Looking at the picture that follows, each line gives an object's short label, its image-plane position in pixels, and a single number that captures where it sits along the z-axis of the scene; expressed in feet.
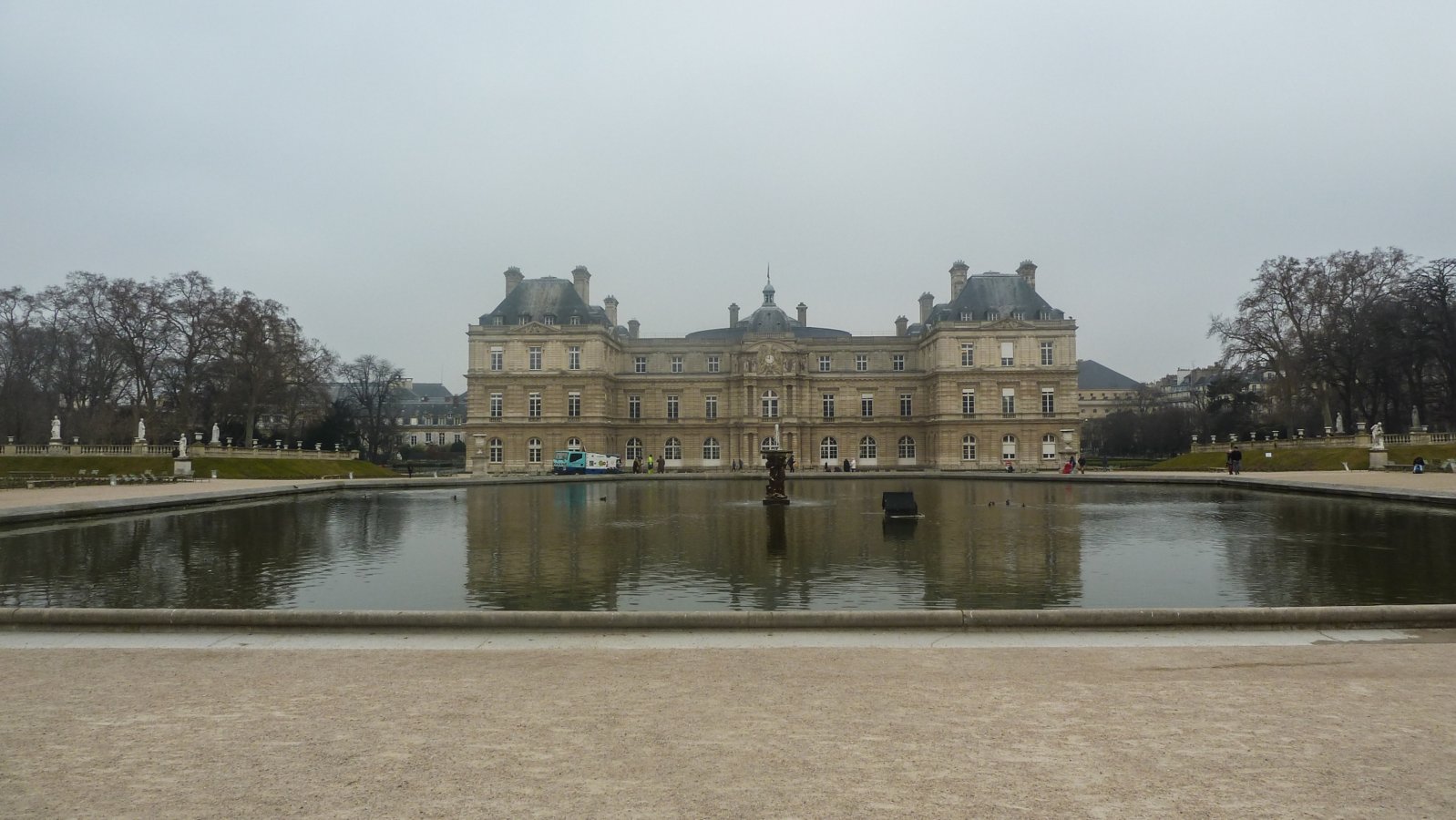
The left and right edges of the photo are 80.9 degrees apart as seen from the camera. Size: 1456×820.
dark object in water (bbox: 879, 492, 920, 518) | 71.00
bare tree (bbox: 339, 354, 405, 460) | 241.96
